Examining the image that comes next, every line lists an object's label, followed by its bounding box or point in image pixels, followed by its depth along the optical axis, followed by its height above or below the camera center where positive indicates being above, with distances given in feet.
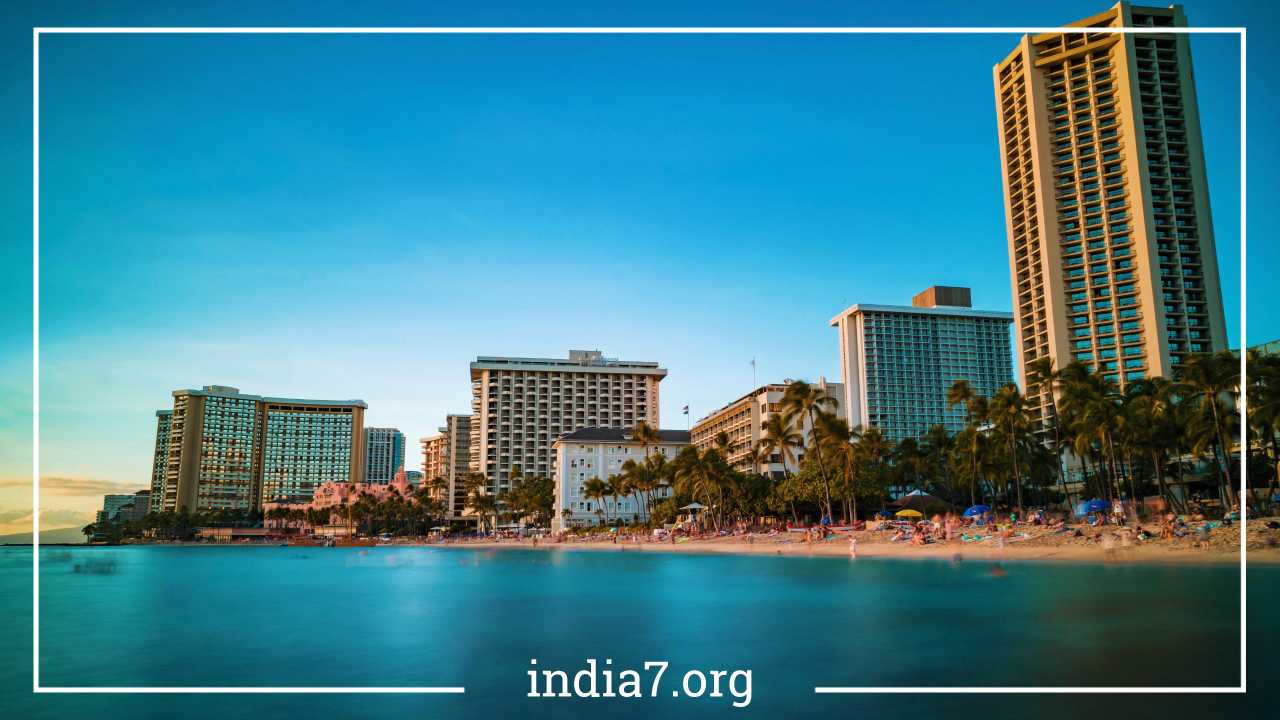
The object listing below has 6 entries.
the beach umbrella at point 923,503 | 210.38 -13.00
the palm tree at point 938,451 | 241.76 -0.14
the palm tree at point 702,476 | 248.52 -5.06
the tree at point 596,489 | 346.33 -10.64
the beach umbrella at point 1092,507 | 155.67 -11.69
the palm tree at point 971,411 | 197.06 +9.07
